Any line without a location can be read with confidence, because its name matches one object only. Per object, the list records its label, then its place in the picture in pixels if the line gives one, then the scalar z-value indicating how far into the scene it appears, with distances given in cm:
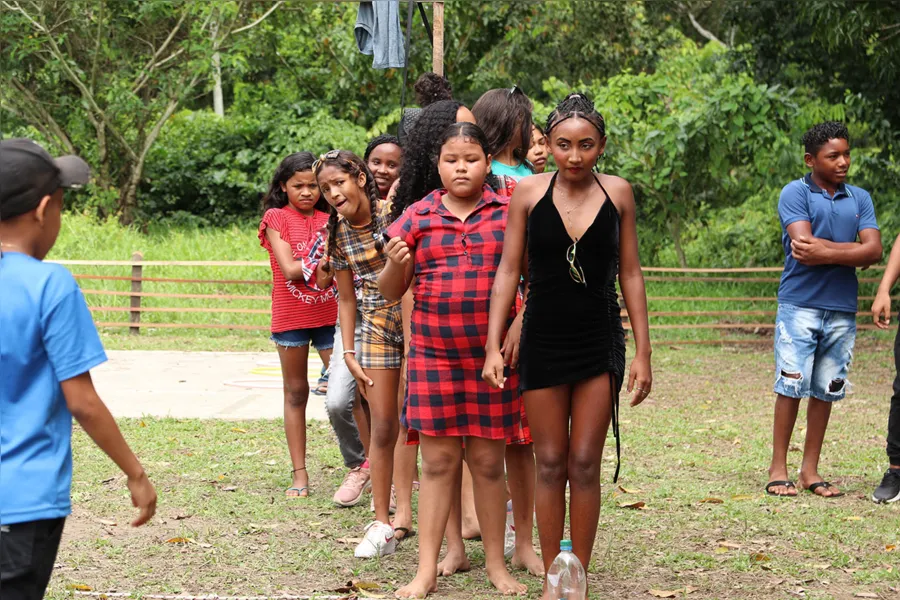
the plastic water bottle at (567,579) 814
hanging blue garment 1789
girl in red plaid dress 867
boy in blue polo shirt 1207
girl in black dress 810
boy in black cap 552
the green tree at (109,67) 3628
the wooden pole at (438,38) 1857
